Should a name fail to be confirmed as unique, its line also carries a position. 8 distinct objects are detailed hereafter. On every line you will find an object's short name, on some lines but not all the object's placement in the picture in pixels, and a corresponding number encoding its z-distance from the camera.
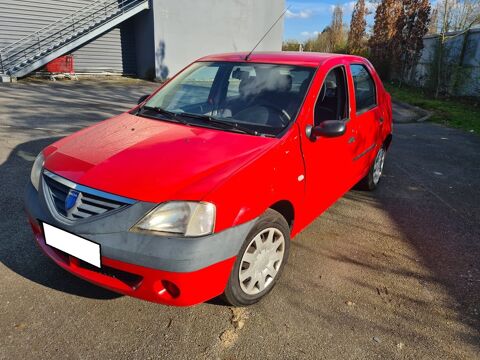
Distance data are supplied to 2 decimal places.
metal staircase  15.06
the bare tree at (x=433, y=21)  19.41
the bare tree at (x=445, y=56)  14.22
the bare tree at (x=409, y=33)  18.25
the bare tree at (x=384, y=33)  20.59
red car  2.10
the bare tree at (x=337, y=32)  29.19
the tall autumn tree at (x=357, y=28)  25.68
